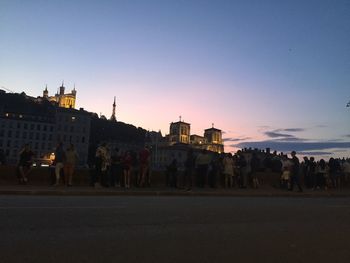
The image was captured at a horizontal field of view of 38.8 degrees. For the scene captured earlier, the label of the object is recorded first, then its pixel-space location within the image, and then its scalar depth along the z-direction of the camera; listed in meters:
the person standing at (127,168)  22.27
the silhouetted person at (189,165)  24.56
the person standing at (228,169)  25.91
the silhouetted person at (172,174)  24.27
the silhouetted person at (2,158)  25.25
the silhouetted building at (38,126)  163.12
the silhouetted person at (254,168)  26.94
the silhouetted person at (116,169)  22.41
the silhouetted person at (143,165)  23.07
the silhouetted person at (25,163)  20.50
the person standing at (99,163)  21.34
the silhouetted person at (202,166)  25.16
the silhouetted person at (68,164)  21.12
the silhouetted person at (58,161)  21.03
